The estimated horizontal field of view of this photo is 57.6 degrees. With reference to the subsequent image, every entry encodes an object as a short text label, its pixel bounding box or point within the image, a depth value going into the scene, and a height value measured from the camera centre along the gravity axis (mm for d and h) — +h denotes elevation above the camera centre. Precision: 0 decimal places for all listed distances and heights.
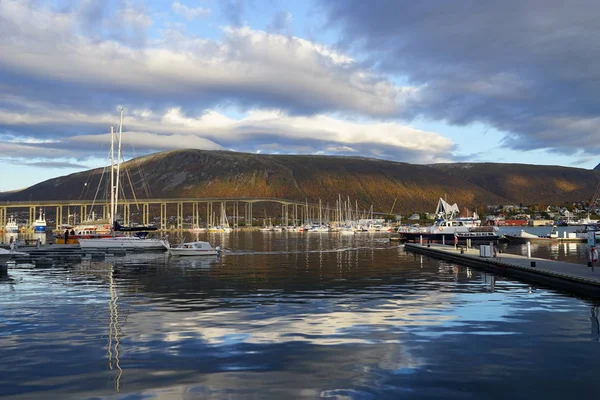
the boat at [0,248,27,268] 44166 -2163
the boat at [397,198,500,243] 110406 -2475
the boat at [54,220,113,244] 85750 -1029
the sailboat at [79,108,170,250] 70625 -2173
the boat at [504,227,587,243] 116688 -4150
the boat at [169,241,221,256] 65562 -2910
